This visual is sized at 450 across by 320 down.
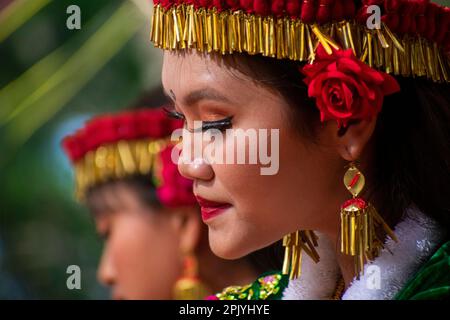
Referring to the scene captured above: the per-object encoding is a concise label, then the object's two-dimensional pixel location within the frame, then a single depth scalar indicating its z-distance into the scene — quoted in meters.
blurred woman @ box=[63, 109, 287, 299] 2.27
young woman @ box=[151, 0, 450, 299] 1.87
